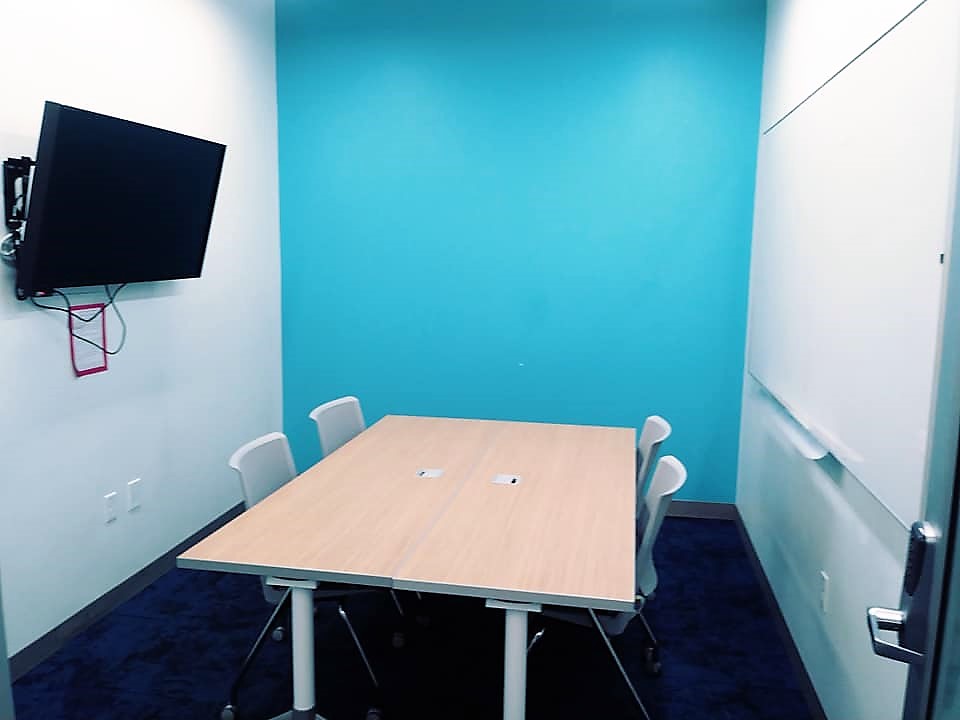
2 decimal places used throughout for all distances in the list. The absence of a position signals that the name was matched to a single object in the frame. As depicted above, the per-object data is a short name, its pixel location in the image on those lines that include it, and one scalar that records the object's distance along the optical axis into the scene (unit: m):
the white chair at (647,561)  2.36
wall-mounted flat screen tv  2.56
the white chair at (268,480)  2.53
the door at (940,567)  0.88
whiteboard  1.75
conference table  1.96
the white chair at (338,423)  3.34
